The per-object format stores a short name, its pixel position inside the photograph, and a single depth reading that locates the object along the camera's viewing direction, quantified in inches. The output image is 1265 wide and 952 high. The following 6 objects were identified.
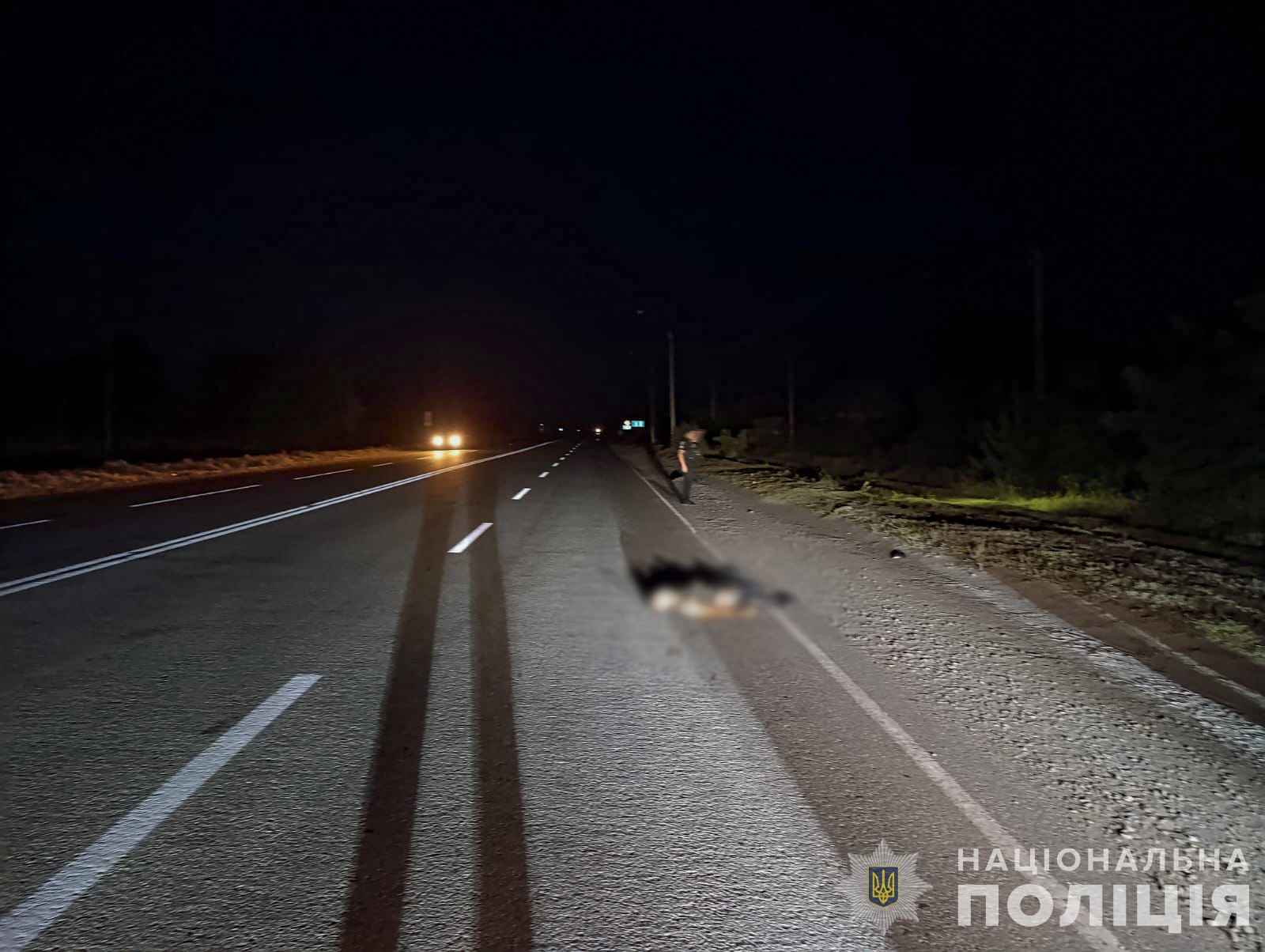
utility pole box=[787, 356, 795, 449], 1697.8
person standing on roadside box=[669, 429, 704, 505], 622.5
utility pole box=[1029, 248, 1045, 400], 807.7
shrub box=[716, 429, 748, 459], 1626.5
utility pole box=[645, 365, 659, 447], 2815.0
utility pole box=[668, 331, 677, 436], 1753.2
